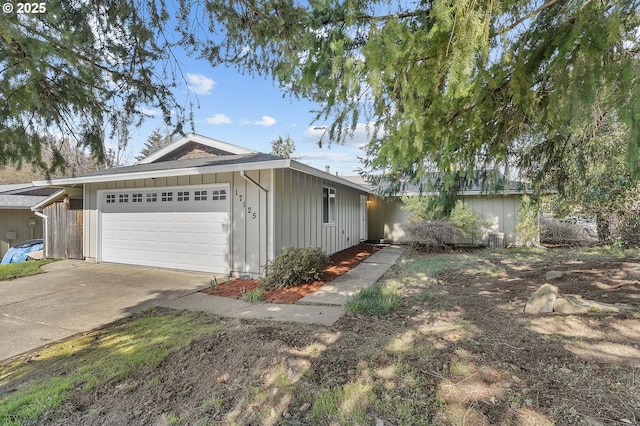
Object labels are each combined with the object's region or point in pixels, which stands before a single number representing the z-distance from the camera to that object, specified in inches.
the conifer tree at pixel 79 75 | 122.1
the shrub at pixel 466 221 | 444.1
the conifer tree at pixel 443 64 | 86.4
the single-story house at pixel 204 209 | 269.9
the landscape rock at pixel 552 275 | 228.2
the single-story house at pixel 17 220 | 512.4
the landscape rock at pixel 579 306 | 146.4
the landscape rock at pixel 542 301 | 157.6
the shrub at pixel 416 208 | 450.8
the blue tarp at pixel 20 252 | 432.5
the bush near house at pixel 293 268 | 238.8
